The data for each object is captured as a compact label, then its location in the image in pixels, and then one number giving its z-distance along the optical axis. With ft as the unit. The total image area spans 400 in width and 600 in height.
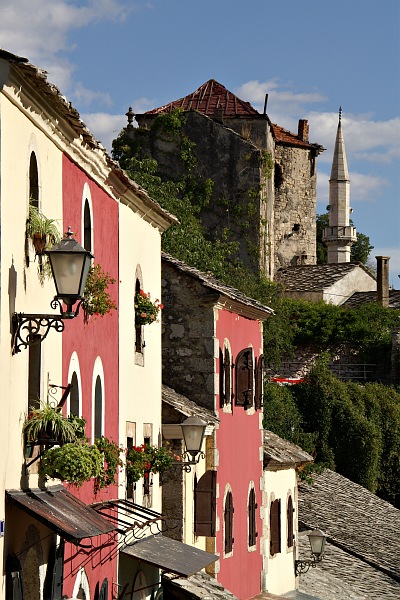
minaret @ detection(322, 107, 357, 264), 248.11
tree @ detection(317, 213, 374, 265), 301.67
